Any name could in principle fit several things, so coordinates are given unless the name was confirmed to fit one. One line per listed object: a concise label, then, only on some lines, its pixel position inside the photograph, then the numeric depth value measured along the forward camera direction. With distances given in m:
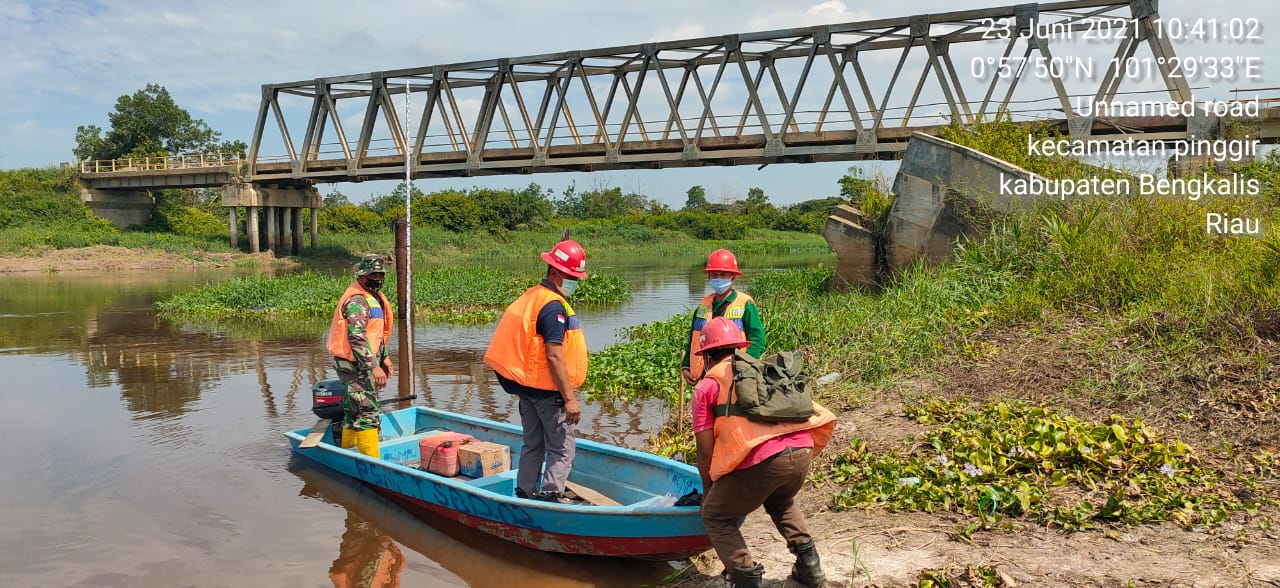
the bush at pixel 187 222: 48.78
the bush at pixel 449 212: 57.41
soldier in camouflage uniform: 7.36
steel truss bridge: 20.33
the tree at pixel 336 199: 81.50
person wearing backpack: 4.42
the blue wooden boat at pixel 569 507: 5.38
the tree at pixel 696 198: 97.58
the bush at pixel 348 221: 57.97
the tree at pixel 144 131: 54.88
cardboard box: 7.18
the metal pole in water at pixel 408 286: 10.55
